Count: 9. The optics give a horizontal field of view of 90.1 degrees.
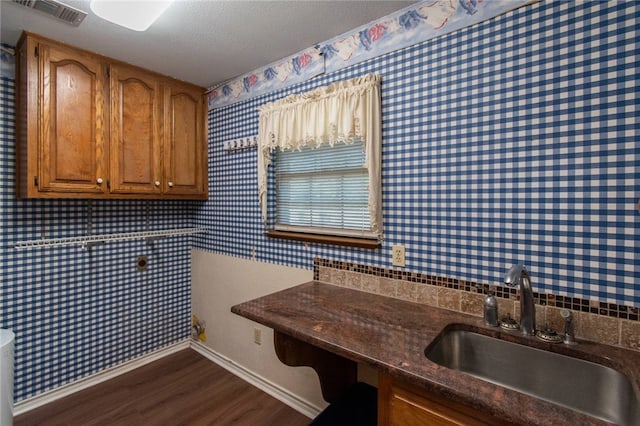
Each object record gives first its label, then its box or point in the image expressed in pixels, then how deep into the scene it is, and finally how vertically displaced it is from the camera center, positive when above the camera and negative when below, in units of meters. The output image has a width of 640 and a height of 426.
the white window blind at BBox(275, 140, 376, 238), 1.89 +0.13
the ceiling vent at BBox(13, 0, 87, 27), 1.54 +1.01
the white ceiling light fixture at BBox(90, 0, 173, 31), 1.42 +0.92
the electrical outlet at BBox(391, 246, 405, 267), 1.65 -0.24
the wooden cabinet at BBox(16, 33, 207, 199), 1.85 +0.56
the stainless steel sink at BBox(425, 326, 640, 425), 1.01 -0.59
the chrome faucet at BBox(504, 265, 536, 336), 1.19 -0.36
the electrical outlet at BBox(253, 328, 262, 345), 2.36 -0.93
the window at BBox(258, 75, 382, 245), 1.71 +0.32
